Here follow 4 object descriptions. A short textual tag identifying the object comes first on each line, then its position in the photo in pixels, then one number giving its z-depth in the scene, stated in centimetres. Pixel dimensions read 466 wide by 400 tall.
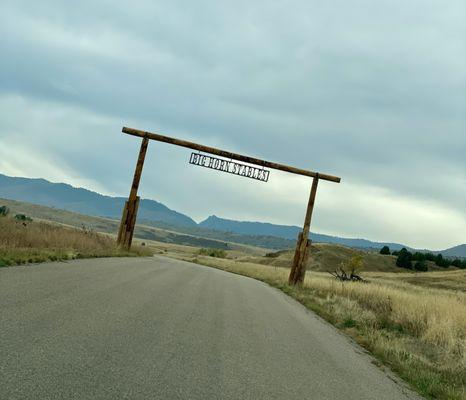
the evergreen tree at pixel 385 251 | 10812
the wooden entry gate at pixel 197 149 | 2750
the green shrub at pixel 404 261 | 8819
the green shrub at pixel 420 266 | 8738
